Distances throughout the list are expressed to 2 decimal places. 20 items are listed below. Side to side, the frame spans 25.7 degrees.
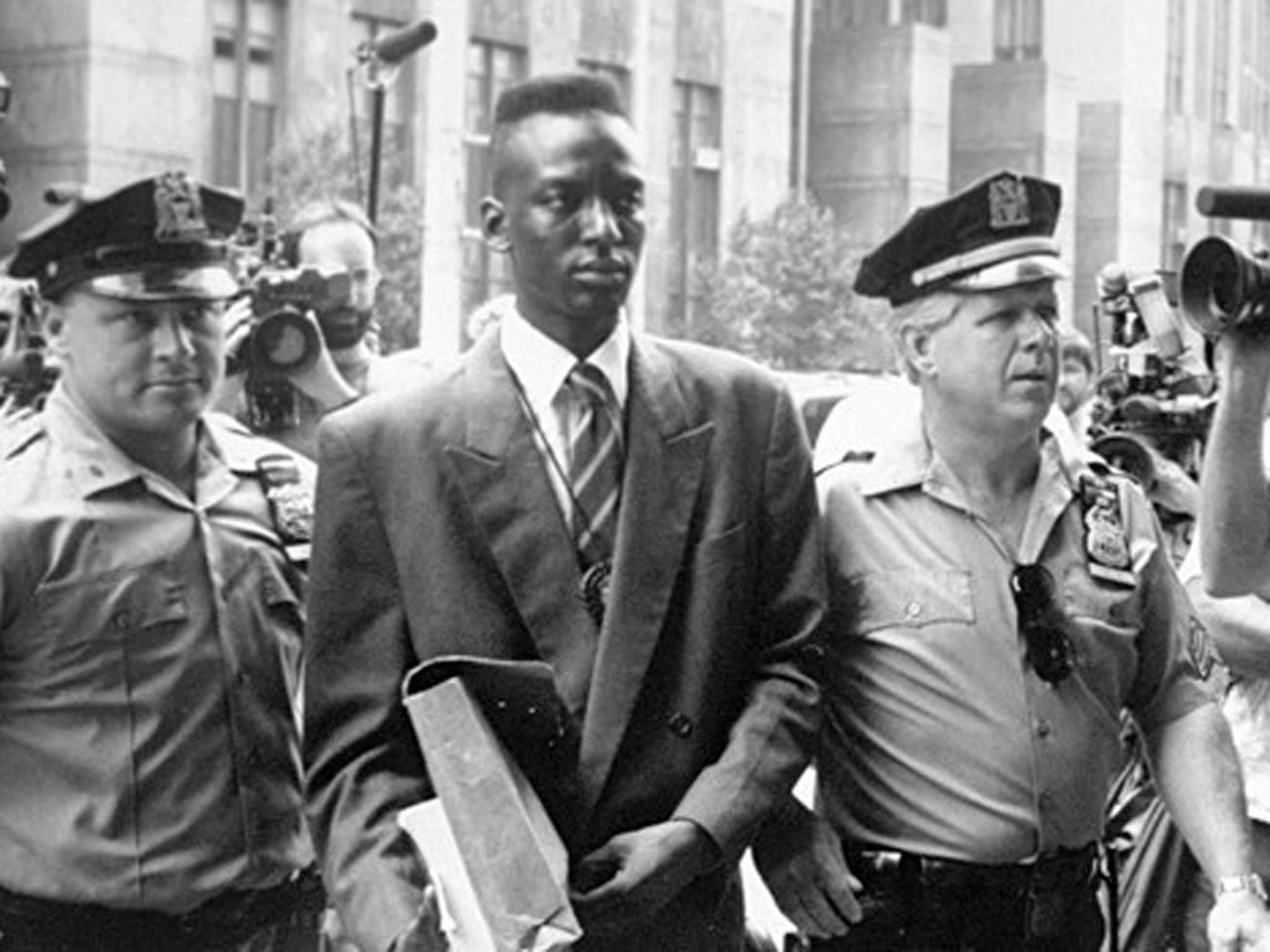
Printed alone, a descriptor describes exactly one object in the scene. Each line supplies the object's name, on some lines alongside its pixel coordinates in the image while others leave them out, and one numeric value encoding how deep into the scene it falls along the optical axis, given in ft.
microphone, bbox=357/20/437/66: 30.83
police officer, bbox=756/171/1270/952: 16.35
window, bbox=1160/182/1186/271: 170.19
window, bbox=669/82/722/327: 133.08
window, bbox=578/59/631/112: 127.24
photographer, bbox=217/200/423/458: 23.61
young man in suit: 14.47
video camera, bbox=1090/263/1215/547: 25.23
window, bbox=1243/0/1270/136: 186.80
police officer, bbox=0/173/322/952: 16.06
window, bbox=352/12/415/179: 112.16
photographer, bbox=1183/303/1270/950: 16.11
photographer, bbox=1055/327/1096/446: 29.40
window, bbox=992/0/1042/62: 167.02
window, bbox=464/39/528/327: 112.06
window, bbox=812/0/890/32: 156.04
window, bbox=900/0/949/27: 158.10
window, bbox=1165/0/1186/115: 172.04
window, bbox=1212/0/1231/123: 178.60
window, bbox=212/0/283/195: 106.01
